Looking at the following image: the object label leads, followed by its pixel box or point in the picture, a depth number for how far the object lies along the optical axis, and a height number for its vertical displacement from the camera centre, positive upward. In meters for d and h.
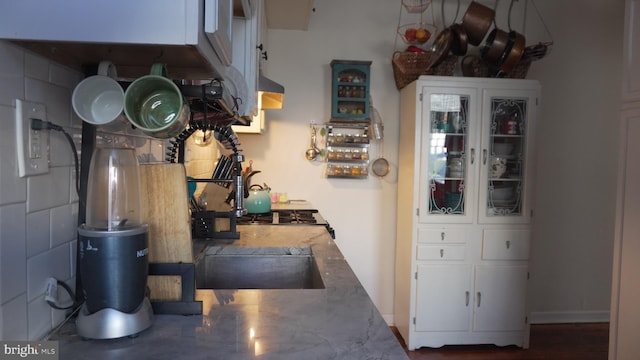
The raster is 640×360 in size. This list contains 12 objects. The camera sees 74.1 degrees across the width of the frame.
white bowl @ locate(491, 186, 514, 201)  2.98 -0.19
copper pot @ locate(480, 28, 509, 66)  2.87 +0.83
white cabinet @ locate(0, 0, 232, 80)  0.70 +0.23
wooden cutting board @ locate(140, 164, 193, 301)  0.99 -0.12
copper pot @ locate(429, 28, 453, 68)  2.87 +0.81
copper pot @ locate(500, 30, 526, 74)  2.86 +0.79
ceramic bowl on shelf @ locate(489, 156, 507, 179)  2.97 -0.01
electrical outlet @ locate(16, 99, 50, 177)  0.74 +0.03
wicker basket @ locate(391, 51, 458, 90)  2.94 +0.70
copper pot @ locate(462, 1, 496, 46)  2.87 +1.00
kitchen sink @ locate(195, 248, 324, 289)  1.50 -0.38
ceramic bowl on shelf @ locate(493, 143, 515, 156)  3.01 +0.13
